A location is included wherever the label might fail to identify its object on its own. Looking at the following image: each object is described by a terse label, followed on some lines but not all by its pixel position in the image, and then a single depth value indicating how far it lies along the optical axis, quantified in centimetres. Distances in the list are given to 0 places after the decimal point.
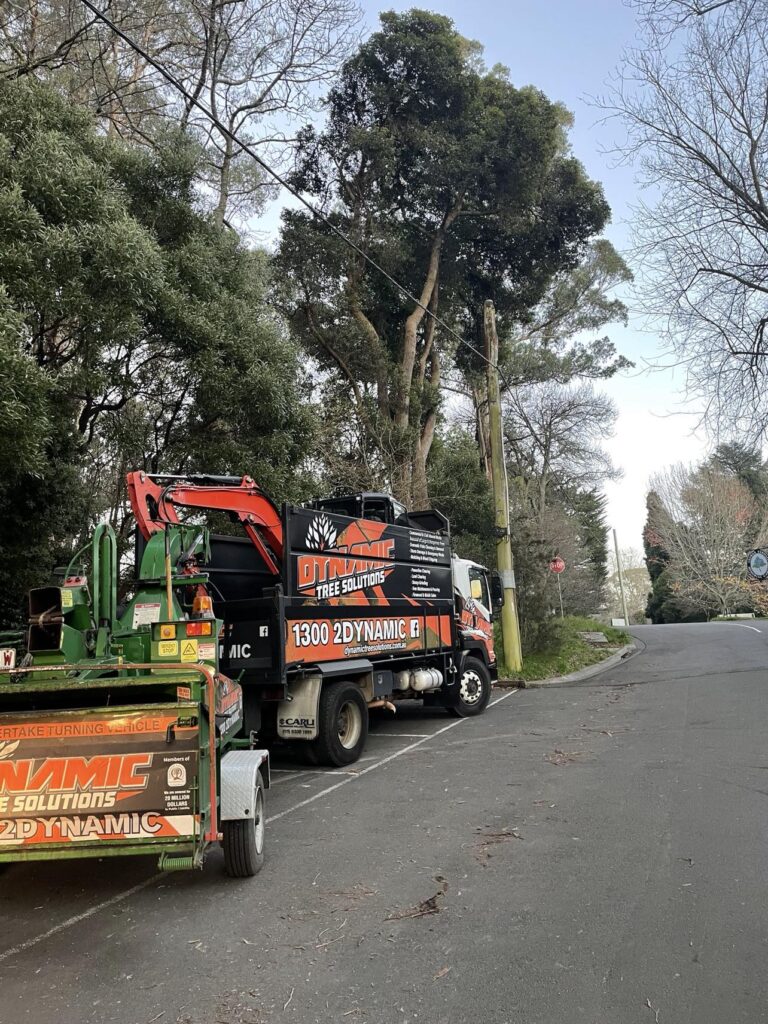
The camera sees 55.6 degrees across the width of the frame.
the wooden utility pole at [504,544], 1731
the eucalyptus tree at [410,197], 2238
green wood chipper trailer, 430
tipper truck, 797
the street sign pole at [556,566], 2215
